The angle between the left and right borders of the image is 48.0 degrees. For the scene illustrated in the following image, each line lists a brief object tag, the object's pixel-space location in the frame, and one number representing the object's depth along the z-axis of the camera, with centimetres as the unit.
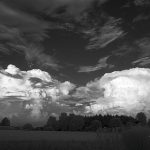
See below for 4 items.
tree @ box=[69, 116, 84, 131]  6572
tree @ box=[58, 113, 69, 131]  6356
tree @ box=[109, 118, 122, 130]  6373
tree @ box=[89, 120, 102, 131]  6243
